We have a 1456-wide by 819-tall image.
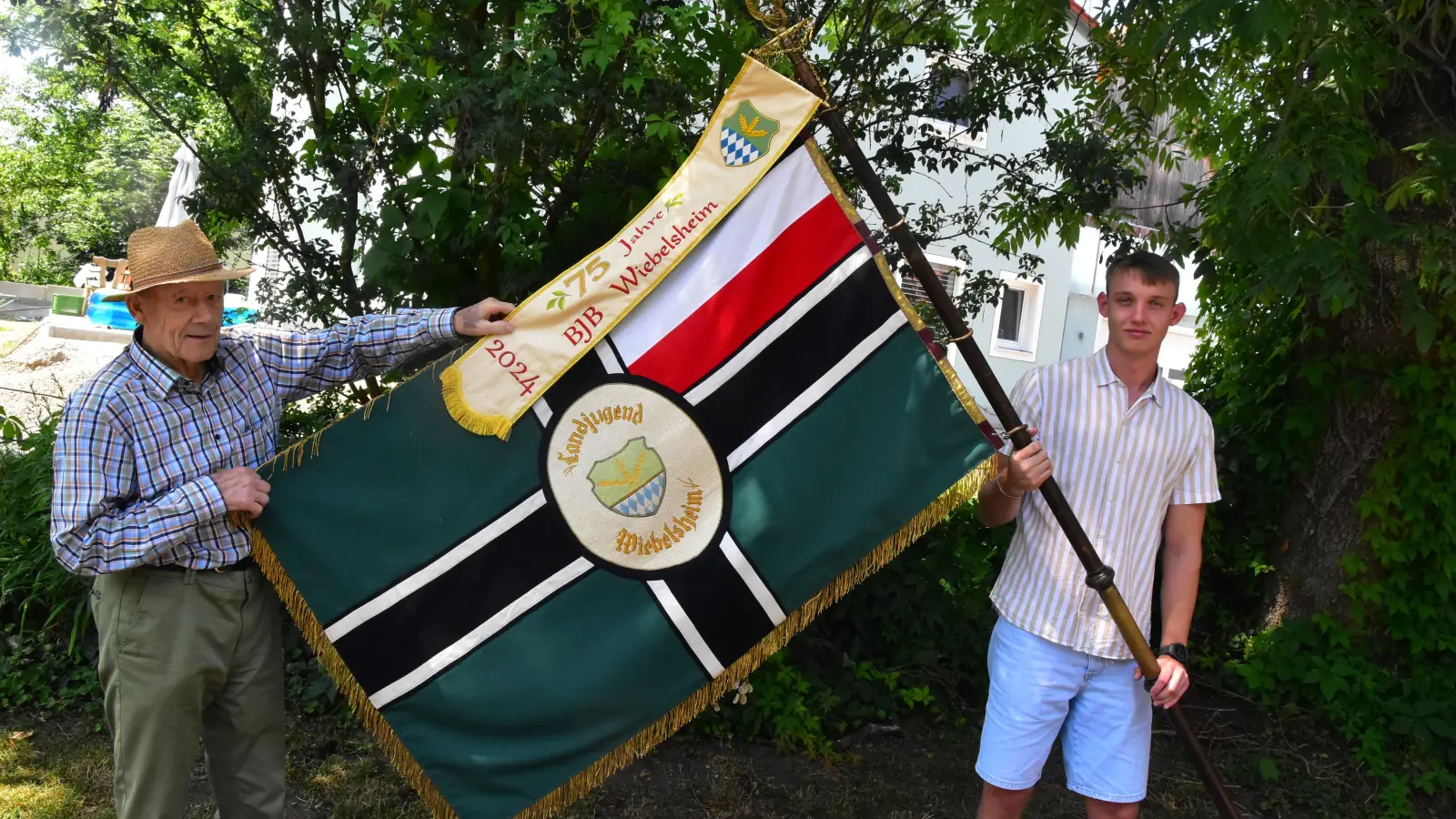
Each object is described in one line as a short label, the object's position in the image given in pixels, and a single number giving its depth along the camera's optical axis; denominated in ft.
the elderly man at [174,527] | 7.68
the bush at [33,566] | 14.61
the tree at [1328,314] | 11.60
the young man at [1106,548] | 8.41
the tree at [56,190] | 71.26
